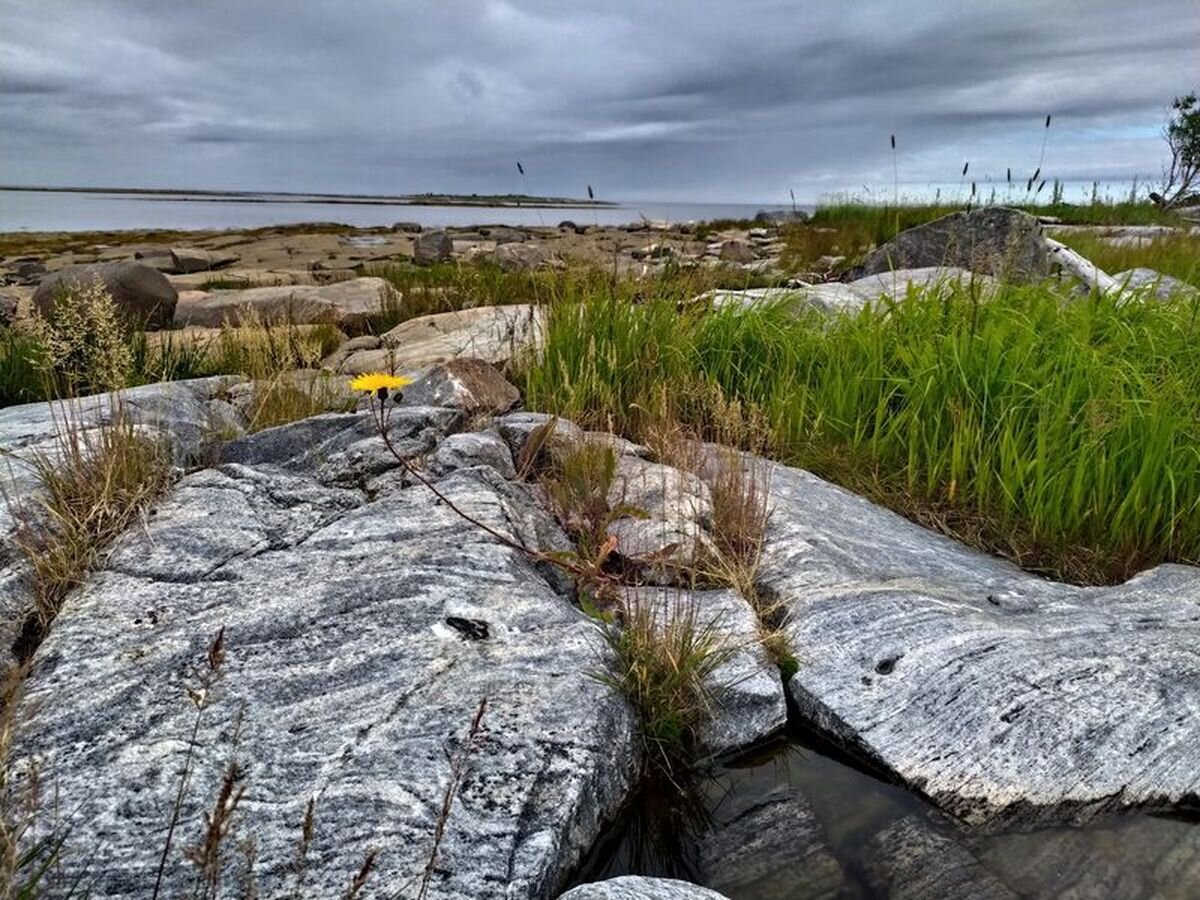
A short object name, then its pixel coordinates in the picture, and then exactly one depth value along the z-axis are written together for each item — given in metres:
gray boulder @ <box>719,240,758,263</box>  18.40
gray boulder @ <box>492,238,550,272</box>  16.06
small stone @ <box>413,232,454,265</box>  23.06
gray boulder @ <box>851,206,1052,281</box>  7.79
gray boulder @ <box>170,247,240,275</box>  22.38
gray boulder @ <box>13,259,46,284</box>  20.50
